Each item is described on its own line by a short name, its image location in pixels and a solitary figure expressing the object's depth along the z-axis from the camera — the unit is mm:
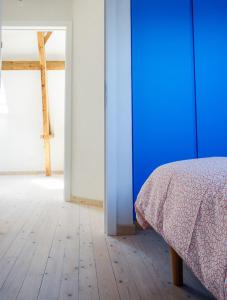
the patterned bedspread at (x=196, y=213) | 714
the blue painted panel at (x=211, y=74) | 2123
